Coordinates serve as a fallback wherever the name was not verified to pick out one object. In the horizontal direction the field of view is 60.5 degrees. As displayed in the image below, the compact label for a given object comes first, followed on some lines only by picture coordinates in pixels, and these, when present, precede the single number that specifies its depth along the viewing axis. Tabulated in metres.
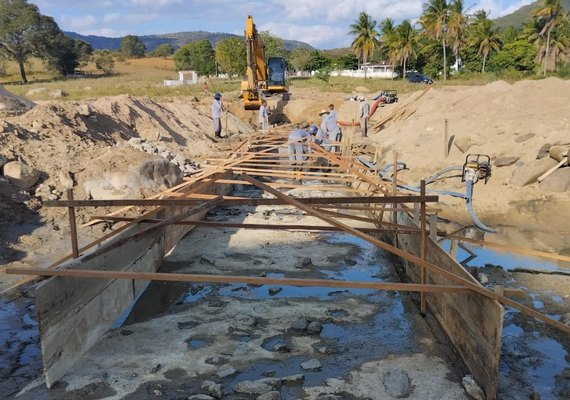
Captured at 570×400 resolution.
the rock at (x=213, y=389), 4.18
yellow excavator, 18.78
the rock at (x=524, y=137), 12.35
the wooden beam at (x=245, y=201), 5.09
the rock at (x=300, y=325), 5.48
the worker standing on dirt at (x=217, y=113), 17.63
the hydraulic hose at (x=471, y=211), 9.25
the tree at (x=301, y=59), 71.62
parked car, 46.09
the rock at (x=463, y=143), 13.39
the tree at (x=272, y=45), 57.81
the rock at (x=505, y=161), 11.77
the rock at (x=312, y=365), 4.67
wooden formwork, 4.23
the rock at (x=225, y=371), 4.54
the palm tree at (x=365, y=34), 57.09
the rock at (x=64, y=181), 8.82
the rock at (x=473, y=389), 4.15
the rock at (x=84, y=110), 12.71
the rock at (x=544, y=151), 11.19
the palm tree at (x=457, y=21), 45.00
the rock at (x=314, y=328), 5.42
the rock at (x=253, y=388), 4.25
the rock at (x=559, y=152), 10.57
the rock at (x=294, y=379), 4.45
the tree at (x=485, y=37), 48.22
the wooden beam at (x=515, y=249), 5.68
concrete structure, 43.59
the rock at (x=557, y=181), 10.36
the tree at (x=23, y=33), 48.91
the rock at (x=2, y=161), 8.54
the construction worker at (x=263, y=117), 20.47
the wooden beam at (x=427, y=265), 4.03
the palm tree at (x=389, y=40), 54.56
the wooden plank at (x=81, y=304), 4.32
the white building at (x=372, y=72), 68.25
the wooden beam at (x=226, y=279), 4.25
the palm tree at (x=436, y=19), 45.94
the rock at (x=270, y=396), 4.12
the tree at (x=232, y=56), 51.31
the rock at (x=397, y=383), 4.23
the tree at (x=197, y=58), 71.31
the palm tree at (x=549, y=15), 42.91
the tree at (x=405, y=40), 53.16
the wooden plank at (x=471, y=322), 4.02
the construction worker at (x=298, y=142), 14.20
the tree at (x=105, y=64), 60.67
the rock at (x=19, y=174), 8.41
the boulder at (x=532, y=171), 10.86
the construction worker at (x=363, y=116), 19.53
